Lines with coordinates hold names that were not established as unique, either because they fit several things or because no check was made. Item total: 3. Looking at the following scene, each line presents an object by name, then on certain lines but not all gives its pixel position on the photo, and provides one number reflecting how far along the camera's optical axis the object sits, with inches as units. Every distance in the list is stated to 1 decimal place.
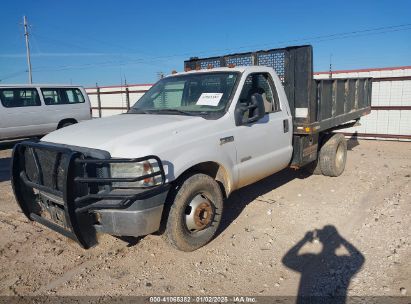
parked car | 415.2
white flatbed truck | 127.1
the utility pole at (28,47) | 1355.4
